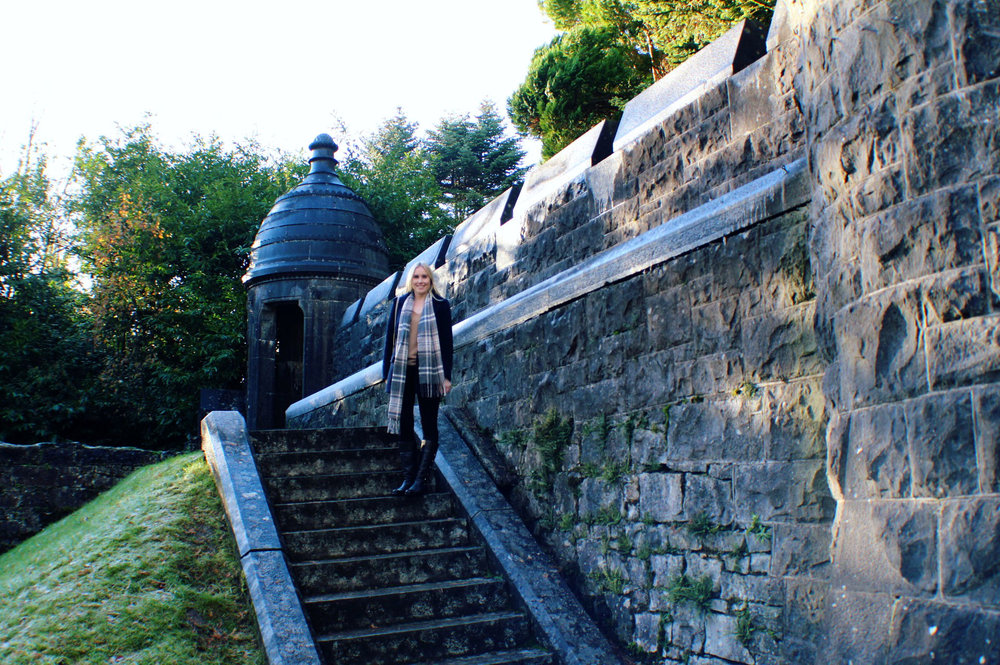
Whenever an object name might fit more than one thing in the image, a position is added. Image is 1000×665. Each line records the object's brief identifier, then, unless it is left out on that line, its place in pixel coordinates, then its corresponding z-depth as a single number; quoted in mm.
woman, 5527
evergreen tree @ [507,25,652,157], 18875
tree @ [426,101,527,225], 34250
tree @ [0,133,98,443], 11703
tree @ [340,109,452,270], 21062
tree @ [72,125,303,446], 13039
